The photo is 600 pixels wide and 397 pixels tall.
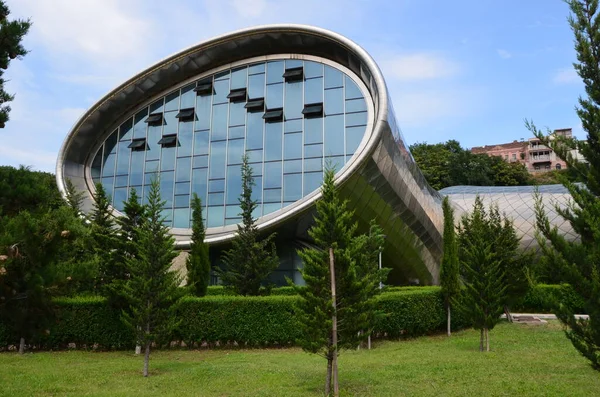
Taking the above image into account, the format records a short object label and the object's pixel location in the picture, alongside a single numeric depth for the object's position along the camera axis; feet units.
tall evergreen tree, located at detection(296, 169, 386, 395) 31.35
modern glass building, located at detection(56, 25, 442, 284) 78.64
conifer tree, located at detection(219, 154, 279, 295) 64.80
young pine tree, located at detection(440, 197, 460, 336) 62.75
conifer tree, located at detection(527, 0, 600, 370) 25.68
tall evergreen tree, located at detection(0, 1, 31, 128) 33.14
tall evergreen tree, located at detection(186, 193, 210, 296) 61.72
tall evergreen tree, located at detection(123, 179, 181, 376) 40.32
